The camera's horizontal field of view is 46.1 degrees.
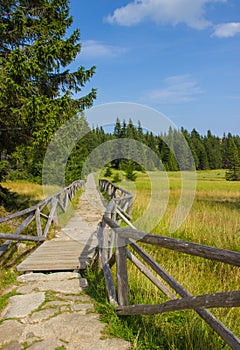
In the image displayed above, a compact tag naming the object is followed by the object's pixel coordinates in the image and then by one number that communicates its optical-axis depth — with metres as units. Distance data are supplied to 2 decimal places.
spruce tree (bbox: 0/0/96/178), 7.68
